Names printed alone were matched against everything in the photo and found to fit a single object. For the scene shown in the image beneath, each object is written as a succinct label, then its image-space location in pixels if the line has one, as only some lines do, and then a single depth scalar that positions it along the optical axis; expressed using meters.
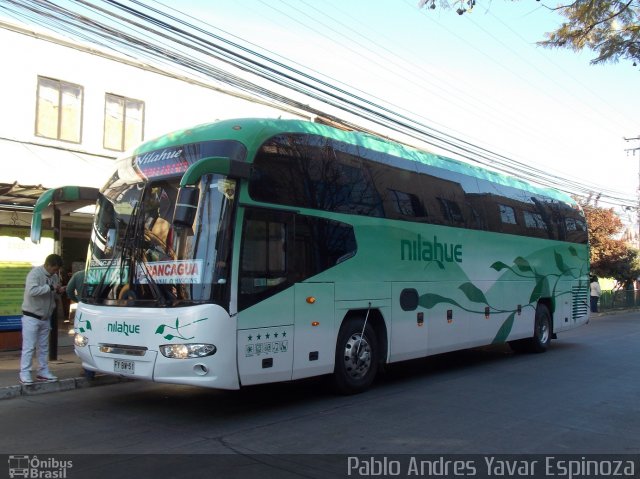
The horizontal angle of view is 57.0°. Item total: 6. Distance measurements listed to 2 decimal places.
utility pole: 40.10
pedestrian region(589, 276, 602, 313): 26.81
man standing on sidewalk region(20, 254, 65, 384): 8.45
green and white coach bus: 6.65
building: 11.98
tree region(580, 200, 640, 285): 30.59
